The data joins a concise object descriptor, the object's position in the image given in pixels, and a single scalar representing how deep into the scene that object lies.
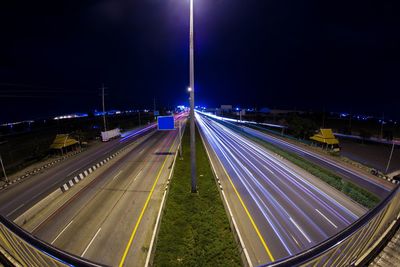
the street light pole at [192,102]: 15.05
